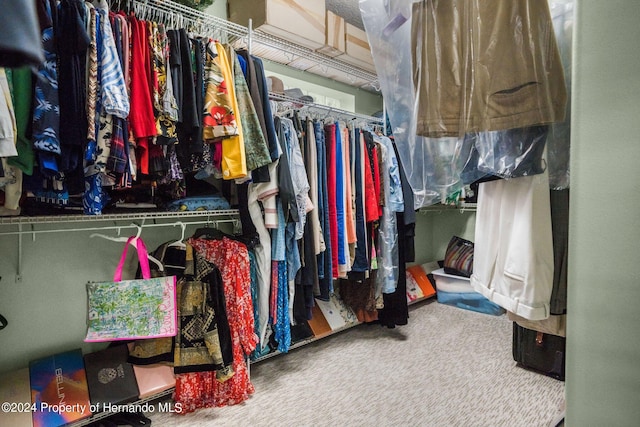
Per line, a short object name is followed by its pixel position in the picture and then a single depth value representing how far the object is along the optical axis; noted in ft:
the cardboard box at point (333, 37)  7.98
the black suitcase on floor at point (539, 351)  6.34
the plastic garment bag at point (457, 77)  2.67
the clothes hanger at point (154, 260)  5.42
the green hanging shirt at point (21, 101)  3.61
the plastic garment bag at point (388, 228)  7.86
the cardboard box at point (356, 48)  8.48
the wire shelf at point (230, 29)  5.51
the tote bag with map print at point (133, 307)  4.95
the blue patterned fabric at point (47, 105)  3.60
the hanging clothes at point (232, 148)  5.18
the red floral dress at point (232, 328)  5.67
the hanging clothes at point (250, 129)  5.48
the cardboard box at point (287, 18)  6.82
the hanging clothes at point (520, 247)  2.99
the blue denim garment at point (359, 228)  7.42
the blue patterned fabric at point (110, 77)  4.03
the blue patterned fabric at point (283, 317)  6.44
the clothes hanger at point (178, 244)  5.94
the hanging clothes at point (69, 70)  3.85
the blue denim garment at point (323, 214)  6.88
